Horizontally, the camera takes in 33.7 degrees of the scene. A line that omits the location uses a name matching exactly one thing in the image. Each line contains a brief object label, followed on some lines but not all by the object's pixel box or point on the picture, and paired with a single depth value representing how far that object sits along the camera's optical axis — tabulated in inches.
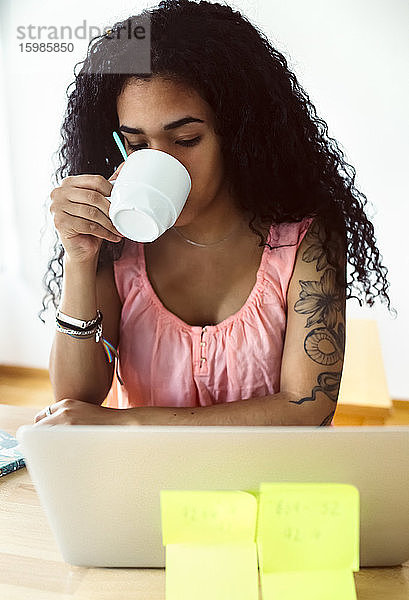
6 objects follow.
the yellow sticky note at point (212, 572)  25.8
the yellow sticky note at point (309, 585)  25.7
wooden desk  27.4
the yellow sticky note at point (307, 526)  25.6
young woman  43.0
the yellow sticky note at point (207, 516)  25.8
